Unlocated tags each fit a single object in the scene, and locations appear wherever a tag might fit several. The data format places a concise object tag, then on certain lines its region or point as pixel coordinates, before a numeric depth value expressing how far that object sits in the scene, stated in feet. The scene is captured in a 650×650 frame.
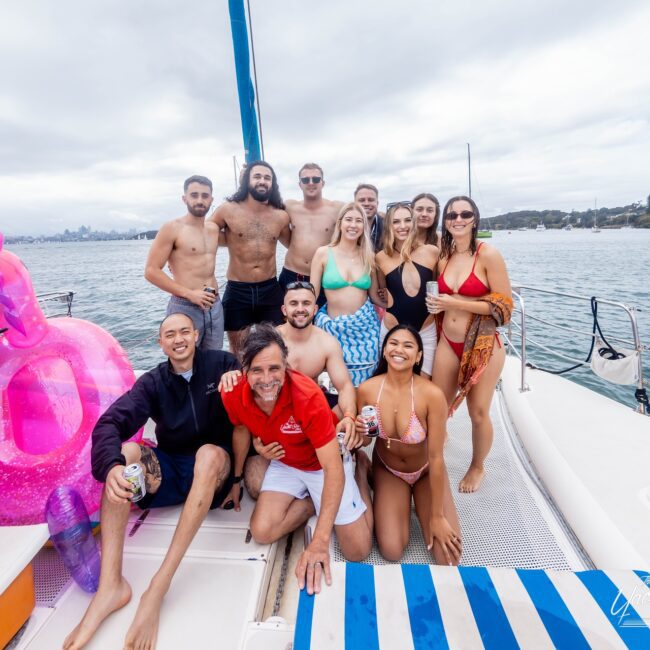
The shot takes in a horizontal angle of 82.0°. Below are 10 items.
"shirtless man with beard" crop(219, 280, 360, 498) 8.15
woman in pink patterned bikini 6.82
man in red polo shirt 6.33
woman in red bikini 8.04
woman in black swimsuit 9.18
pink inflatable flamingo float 6.78
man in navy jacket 5.76
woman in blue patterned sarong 9.48
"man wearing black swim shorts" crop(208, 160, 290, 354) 12.50
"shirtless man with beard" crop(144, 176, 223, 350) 11.14
